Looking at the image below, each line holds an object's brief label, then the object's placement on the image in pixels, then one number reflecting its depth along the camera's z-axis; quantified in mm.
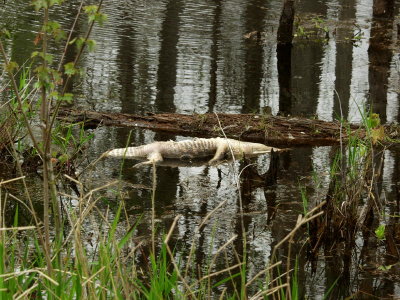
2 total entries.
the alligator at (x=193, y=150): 17219
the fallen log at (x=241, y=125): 18859
